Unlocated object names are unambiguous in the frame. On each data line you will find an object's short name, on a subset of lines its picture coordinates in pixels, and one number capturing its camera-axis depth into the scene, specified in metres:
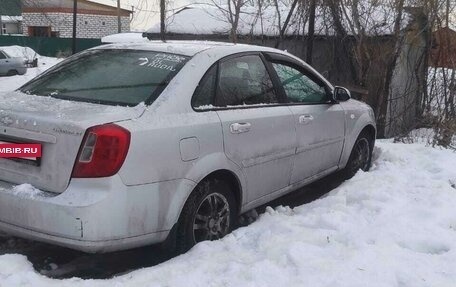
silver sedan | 3.14
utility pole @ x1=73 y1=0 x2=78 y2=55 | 15.35
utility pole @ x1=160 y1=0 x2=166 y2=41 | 10.79
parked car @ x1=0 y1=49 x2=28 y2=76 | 24.42
